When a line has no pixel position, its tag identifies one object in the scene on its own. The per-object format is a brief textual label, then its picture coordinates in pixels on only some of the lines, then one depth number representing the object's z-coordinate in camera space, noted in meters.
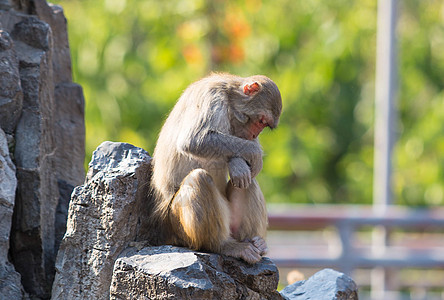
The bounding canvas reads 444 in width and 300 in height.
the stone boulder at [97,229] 8.70
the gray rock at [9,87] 9.62
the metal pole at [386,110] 22.52
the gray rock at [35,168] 9.67
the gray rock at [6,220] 9.03
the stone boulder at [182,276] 8.07
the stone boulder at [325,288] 10.23
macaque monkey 8.73
